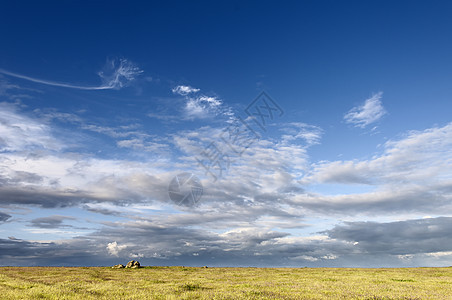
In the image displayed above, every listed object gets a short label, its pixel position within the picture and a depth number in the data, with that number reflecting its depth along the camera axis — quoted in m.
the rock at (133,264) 56.22
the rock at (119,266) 55.99
